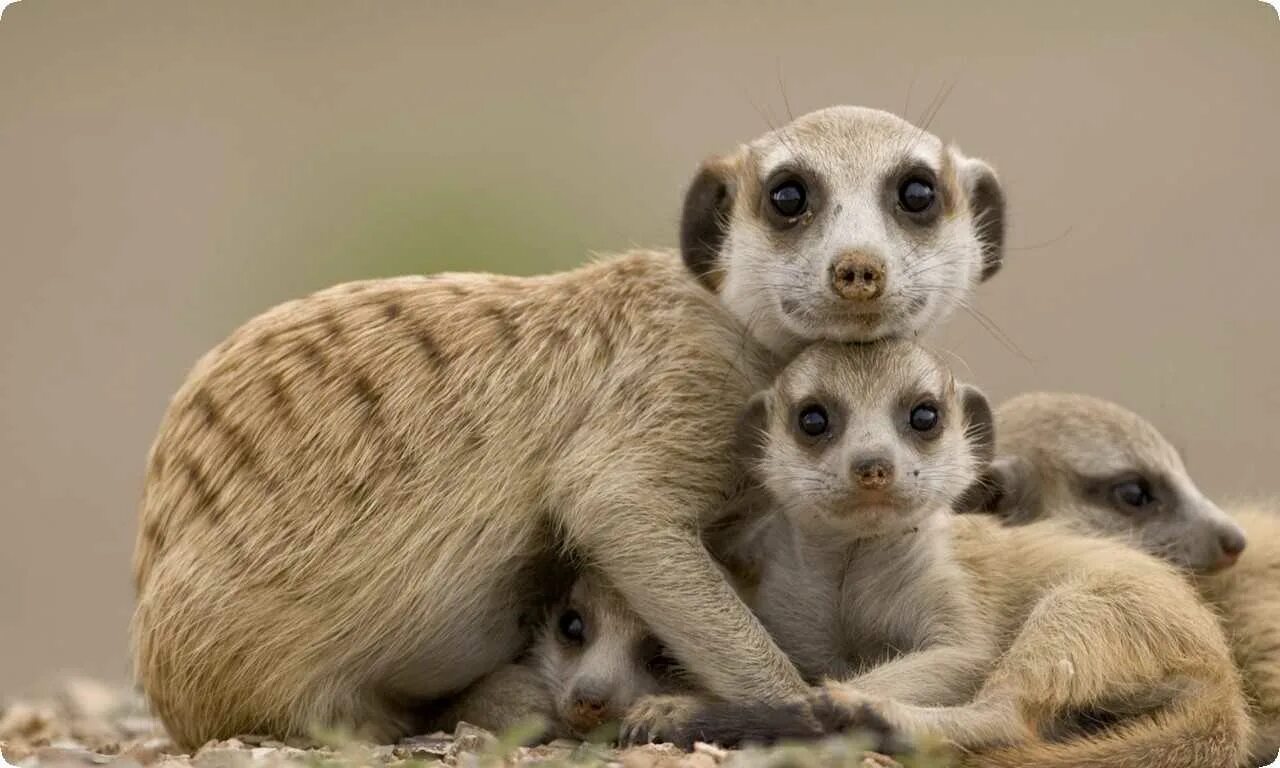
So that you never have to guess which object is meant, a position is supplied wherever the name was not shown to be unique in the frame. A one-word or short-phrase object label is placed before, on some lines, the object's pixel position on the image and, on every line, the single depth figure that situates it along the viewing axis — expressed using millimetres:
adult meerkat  9836
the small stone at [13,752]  10064
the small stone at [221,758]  8633
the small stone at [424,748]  9254
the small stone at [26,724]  12148
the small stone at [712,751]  8500
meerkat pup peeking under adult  9734
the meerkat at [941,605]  8984
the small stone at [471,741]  9312
